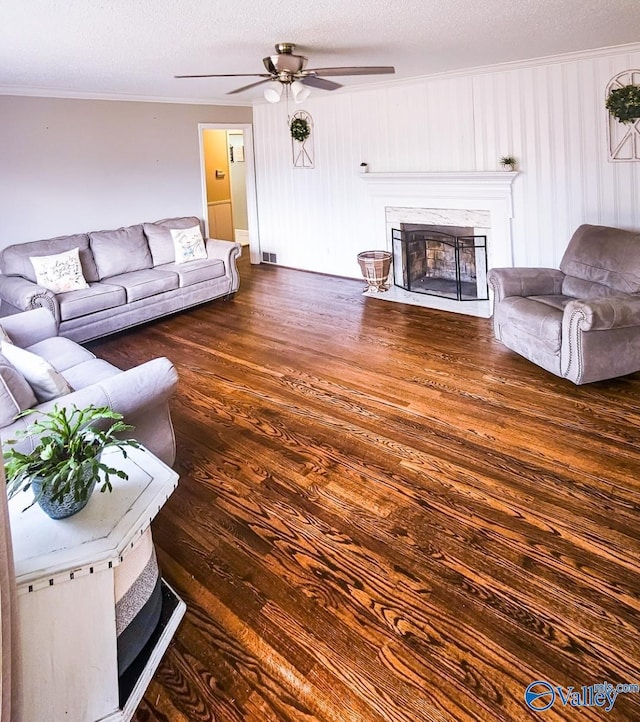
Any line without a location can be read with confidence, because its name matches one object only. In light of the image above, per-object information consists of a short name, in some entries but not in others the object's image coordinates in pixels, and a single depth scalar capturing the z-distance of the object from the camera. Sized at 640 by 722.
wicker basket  6.19
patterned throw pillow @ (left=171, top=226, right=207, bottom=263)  6.17
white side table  1.44
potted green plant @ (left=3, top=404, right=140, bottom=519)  1.58
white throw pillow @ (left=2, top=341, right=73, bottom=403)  2.43
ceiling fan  3.59
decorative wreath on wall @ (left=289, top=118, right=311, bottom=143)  7.00
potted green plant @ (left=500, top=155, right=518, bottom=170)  5.17
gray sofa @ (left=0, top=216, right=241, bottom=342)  4.84
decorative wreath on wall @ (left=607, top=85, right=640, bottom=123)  4.35
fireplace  5.38
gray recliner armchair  3.49
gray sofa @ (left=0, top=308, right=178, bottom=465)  2.19
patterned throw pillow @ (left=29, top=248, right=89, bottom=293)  5.00
